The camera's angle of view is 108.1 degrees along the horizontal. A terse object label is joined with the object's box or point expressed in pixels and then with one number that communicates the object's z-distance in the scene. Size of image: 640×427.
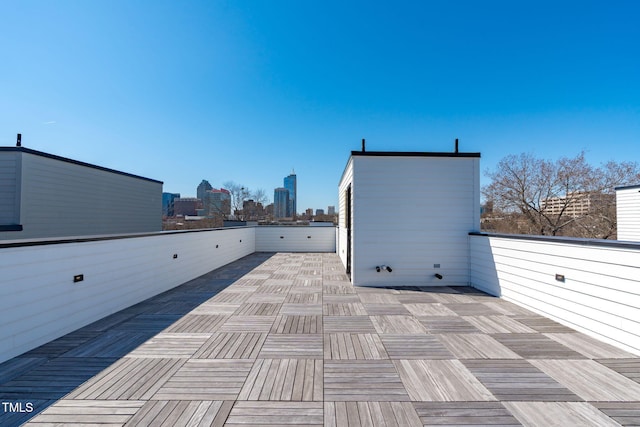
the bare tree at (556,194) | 11.43
